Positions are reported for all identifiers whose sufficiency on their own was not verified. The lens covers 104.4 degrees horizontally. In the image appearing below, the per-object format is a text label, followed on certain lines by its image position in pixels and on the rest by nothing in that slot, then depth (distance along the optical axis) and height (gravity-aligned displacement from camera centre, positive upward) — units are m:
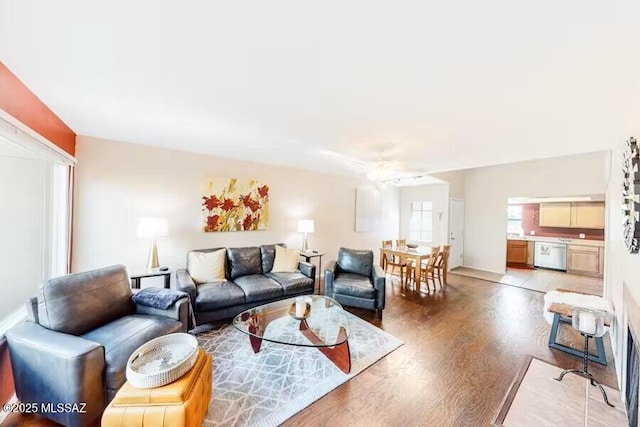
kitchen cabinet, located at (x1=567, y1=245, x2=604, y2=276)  6.04 -1.03
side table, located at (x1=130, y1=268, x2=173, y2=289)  2.93 -0.79
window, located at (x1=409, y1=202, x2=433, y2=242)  6.77 -0.20
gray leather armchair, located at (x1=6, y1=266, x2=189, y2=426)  1.54 -0.97
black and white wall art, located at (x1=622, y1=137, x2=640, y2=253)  1.48 +0.15
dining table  4.65 -0.78
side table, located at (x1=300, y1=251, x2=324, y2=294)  4.31 -0.73
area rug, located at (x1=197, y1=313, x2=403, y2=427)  1.80 -1.44
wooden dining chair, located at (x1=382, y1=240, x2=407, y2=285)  5.11 -1.02
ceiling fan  3.50 +0.85
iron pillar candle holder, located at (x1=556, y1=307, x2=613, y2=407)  2.08 -0.89
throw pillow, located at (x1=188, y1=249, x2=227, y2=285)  3.30 -0.77
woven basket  1.44 -0.98
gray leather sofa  2.89 -0.98
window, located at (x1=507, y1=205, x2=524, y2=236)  7.81 -0.10
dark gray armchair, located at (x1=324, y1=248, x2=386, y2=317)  3.44 -1.00
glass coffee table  2.26 -1.14
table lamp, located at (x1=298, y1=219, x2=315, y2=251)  4.65 -0.25
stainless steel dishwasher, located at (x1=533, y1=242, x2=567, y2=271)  6.54 -1.02
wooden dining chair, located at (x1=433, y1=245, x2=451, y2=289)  5.02 -0.96
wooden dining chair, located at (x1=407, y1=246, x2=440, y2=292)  4.82 -1.04
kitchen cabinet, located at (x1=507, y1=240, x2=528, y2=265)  7.15 -1.01
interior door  6.45 -0.41
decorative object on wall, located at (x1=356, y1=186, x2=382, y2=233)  6.03 +0.12
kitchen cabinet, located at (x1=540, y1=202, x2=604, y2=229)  6.22 +0.10
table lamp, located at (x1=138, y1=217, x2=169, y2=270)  3.06 -0.27
